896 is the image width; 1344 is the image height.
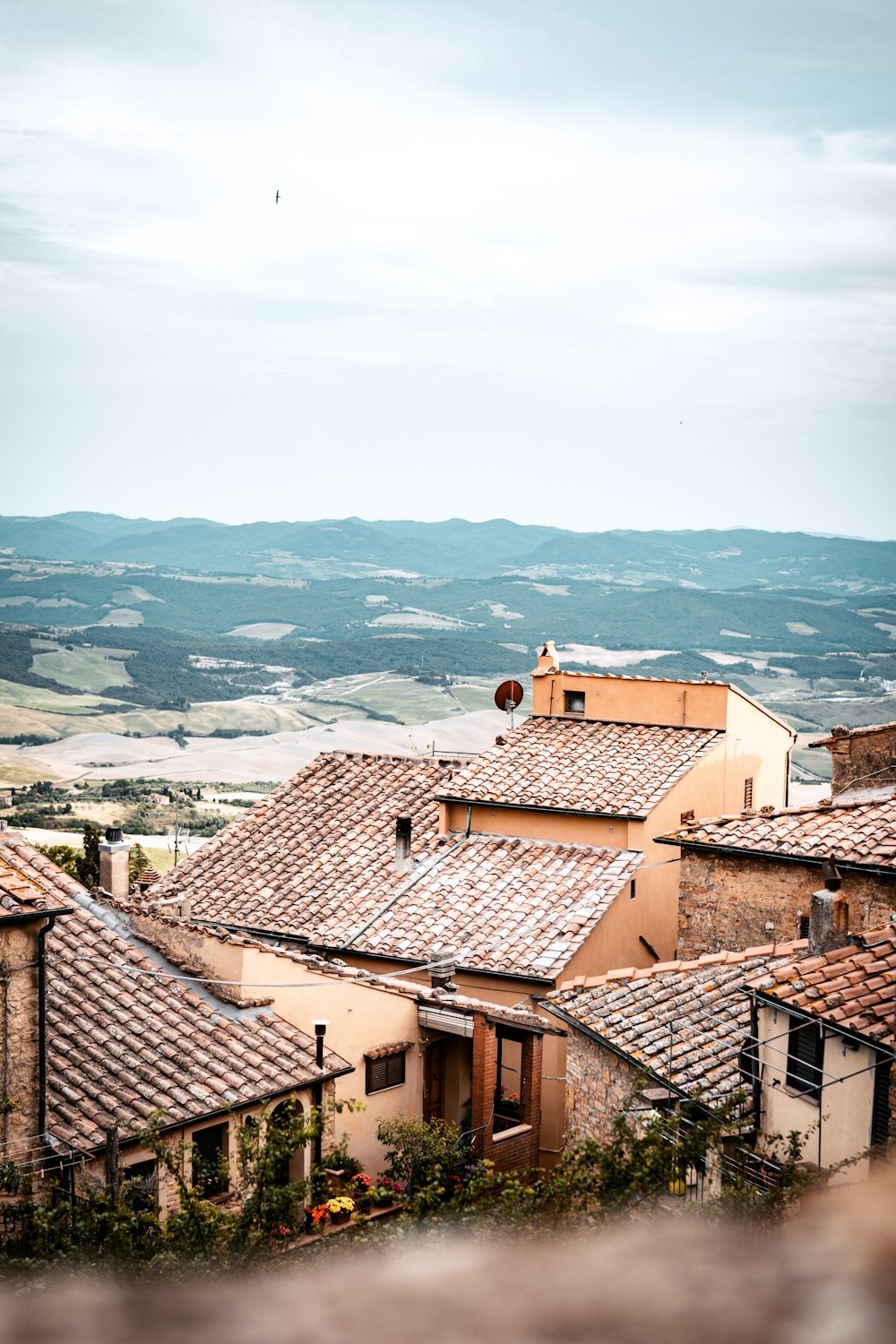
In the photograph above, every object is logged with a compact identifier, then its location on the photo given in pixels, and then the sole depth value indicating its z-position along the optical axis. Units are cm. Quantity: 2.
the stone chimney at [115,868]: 1752
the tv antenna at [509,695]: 2277
